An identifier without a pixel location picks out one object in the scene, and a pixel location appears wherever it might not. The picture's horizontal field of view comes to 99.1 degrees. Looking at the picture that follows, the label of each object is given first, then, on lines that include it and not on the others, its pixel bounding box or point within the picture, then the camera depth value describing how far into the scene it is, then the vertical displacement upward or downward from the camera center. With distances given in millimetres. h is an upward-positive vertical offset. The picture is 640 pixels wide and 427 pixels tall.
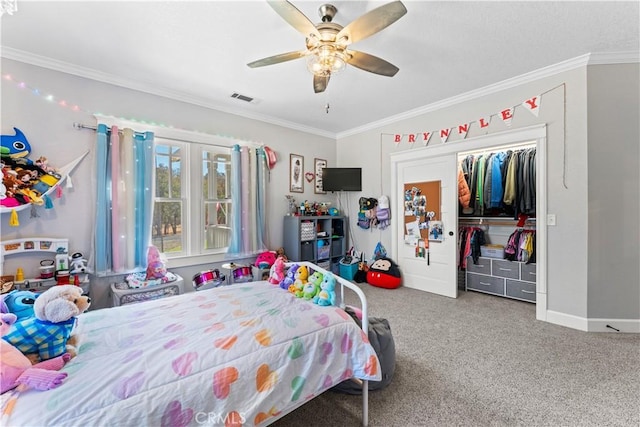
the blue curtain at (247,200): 3703 +162
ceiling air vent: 3353 +1441
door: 3730 -296
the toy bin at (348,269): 4552 -984
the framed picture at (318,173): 4793 +673
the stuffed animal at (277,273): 2189 -501
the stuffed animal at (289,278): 2078 -516
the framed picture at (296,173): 4426 +625
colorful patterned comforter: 936 -628
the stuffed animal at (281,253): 4029 -617
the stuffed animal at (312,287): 1842 -518
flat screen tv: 4695 +553
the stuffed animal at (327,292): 1753 -531
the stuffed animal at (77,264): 2564 -487
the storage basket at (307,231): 4180 -304
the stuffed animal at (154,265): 2947 -577
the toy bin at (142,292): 2620 -803
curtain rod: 2682 +862
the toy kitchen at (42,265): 2348 -479
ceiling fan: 1610 +1162
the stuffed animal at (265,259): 3590 -662
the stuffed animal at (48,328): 1092 -479
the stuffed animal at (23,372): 951 -580
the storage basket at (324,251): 4449 -667
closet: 3490 -171
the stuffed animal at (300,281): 1914 -504
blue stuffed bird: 2275 +580
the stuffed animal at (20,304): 1310 -450
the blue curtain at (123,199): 2746 +145
